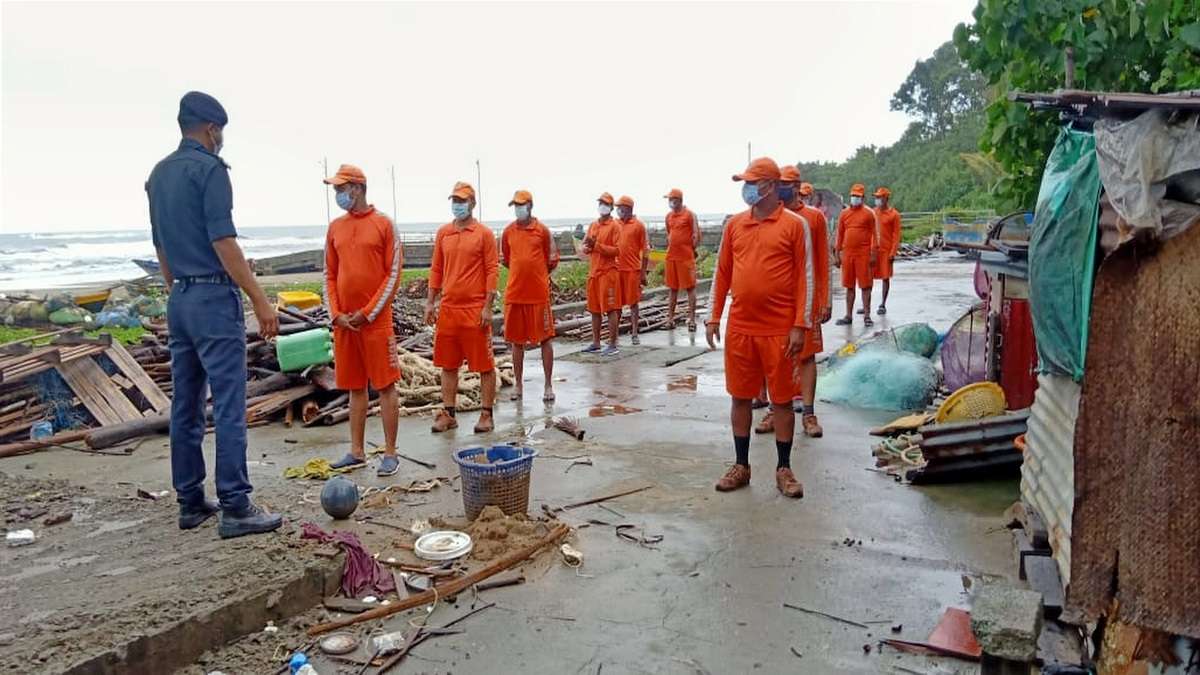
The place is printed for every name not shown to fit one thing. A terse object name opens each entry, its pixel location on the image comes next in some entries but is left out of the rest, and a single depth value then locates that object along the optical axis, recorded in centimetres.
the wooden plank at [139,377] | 827
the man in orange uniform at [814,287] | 584
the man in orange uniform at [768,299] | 557
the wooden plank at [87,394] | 786
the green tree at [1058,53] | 490
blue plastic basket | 507
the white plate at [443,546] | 466
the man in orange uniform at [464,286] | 736
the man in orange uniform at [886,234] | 1374
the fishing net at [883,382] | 828
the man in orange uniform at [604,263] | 1153
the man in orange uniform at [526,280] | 861
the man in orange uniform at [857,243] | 1321
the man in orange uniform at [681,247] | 1304
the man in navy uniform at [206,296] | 460
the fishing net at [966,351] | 782
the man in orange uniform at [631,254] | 1187
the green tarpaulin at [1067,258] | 353
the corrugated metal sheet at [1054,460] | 394
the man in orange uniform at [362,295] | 632
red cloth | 436
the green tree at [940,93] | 5728
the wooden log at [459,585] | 404
